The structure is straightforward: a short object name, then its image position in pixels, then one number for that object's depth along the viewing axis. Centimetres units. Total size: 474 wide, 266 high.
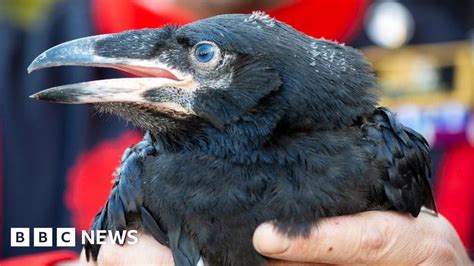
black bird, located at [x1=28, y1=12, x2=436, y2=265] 179
